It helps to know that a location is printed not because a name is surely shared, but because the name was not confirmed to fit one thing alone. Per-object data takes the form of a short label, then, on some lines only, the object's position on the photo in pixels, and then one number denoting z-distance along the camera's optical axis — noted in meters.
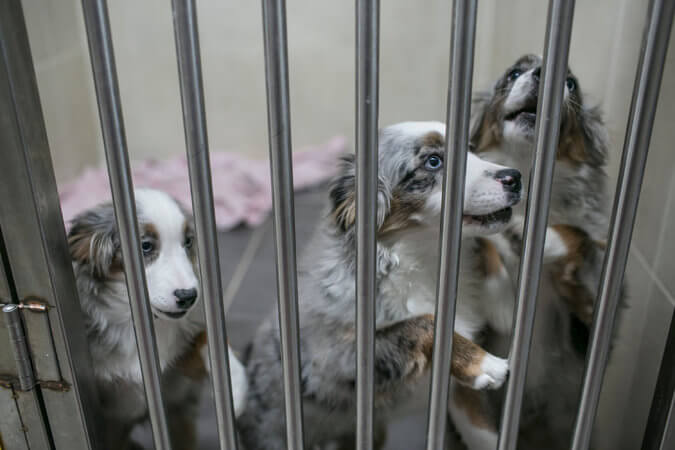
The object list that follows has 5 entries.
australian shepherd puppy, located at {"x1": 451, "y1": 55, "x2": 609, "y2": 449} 0.71
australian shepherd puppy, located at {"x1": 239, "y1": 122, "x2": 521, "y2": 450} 0.67
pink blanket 1.84
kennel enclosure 0.50
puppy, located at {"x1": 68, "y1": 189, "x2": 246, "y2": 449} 0.72
